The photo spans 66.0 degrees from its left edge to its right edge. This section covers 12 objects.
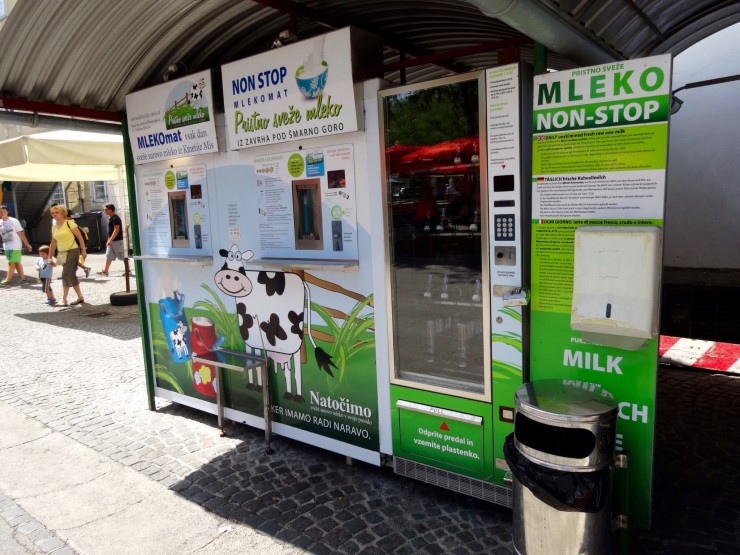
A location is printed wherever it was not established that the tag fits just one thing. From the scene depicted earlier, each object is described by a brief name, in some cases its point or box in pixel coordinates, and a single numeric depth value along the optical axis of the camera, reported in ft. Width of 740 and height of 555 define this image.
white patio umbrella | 25.17
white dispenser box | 8.89
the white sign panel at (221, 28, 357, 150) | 11.63
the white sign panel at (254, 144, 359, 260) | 12.32
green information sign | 8.94
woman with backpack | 34.14
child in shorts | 35.55
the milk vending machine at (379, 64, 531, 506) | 10.23
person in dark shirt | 40.28
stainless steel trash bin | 8.53
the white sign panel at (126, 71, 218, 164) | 14.35
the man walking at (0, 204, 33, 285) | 40.86
